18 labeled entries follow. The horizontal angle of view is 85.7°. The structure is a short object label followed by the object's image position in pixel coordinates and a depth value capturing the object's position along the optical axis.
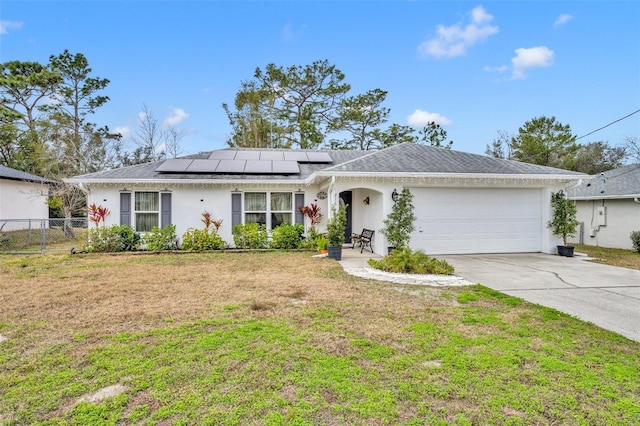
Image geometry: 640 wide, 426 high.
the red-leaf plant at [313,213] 12.21
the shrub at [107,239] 11.47
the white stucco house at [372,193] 10.80
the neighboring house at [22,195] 16.95
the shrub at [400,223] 10.30
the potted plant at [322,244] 10.92
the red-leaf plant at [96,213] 11.75
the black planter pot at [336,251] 10.07
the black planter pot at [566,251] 10.50
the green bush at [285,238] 11.99
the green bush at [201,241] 11.82
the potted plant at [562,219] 10.81
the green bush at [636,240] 12.40
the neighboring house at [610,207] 13.30
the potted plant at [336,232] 10.09
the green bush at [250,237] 12.01
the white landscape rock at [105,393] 2.68
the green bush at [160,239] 11.61
